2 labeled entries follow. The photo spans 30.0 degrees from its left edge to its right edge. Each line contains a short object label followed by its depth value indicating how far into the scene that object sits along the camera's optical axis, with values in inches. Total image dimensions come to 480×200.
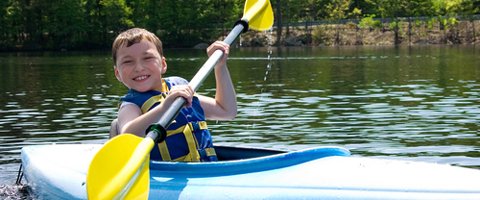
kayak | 195.5
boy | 236.1
